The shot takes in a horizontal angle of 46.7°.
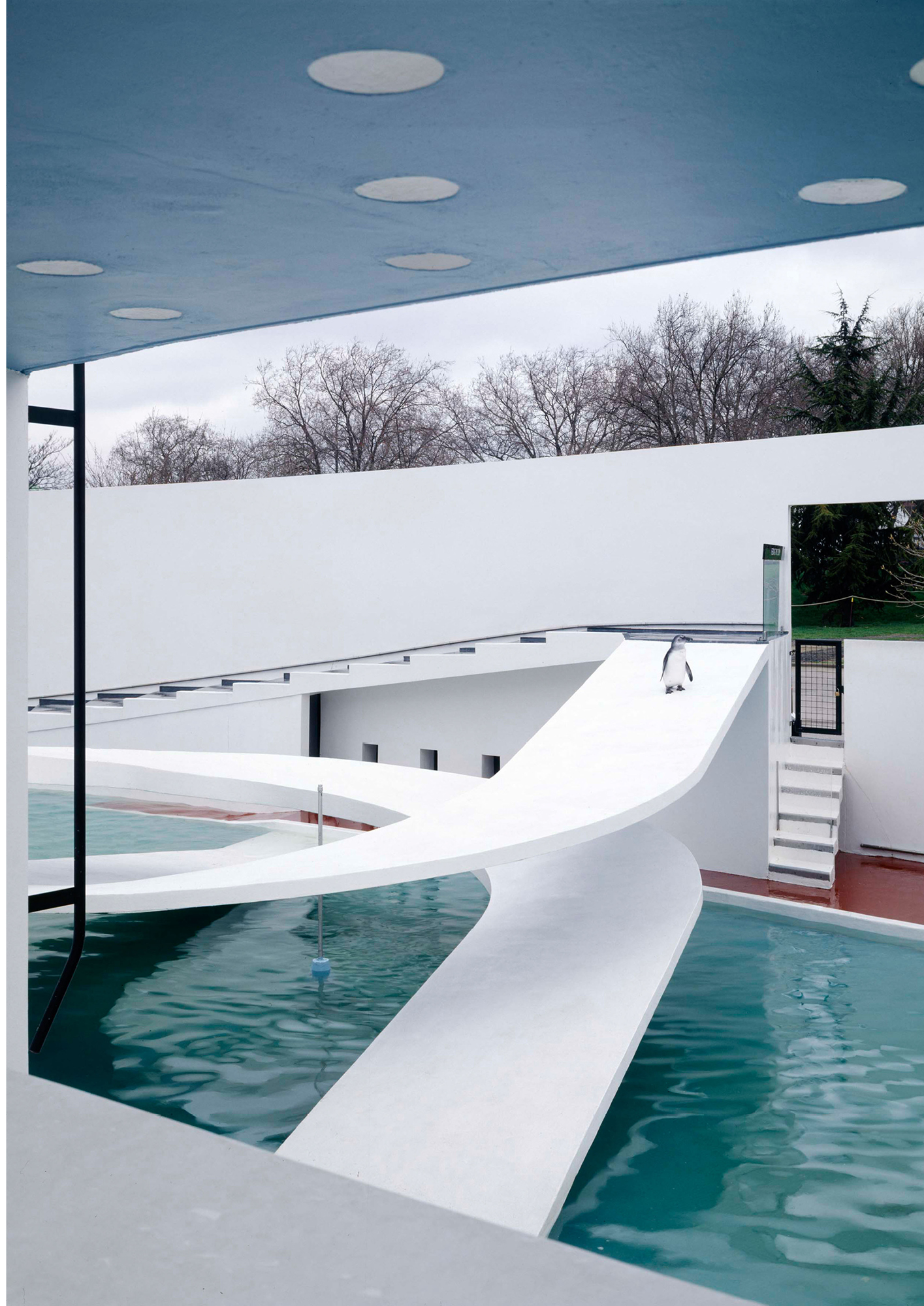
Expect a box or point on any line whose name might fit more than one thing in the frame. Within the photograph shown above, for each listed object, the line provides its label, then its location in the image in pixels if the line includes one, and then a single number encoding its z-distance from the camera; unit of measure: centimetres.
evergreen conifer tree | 2983
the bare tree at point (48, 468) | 2709
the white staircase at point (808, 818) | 1346
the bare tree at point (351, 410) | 3691
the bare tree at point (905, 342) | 3284
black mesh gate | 1970
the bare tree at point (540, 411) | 3606
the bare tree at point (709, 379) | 3519
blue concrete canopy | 200
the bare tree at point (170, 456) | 3878
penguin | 1227
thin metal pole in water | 850
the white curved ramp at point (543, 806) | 641
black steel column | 566
